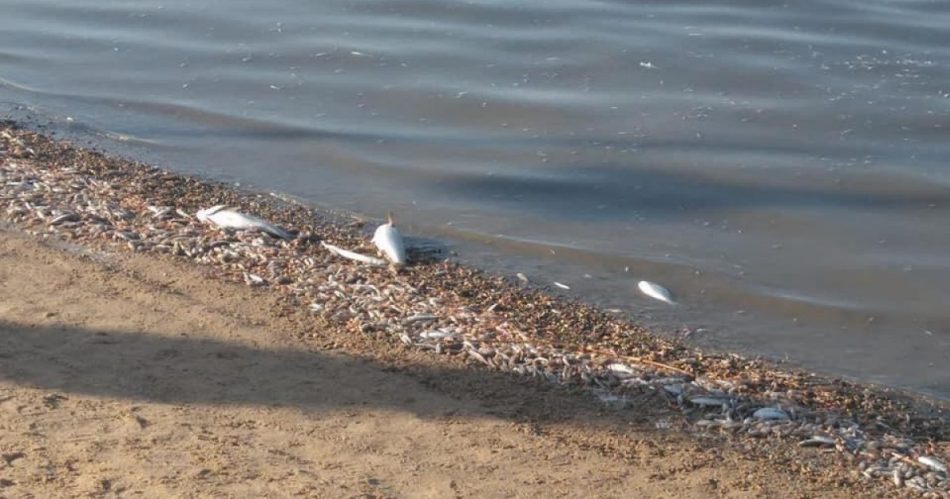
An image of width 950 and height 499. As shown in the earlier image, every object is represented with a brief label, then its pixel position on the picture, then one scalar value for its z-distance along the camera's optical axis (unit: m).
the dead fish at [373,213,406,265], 17.58
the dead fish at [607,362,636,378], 14.57
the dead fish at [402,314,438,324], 15.50
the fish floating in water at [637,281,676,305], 17.69
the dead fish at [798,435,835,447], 13.38
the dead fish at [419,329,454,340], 15.12
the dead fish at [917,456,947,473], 13.08
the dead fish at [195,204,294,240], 17.94
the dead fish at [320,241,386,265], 17.36
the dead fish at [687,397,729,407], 14.02
